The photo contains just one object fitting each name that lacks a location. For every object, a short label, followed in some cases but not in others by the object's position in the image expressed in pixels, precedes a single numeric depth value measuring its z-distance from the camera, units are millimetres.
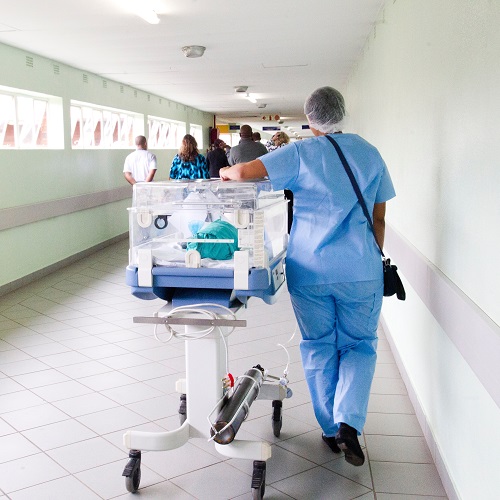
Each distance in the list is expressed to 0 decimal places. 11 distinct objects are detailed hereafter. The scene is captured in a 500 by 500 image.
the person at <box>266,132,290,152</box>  8607
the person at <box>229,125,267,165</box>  7434
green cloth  2596
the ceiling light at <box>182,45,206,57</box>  7086
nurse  2812
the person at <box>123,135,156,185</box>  9617
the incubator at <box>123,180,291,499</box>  2545
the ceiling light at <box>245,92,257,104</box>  13212
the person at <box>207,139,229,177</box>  9242
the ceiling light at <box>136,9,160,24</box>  5188
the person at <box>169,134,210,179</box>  7383
